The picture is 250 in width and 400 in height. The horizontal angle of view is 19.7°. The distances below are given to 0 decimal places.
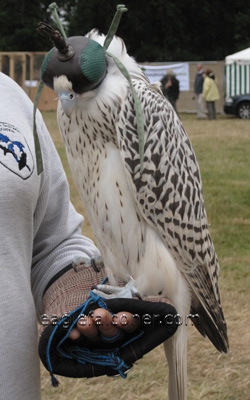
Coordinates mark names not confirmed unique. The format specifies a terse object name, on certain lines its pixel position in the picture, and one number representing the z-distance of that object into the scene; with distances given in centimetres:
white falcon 197
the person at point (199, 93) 2264
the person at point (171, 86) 2230
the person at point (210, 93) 2172
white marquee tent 2456
